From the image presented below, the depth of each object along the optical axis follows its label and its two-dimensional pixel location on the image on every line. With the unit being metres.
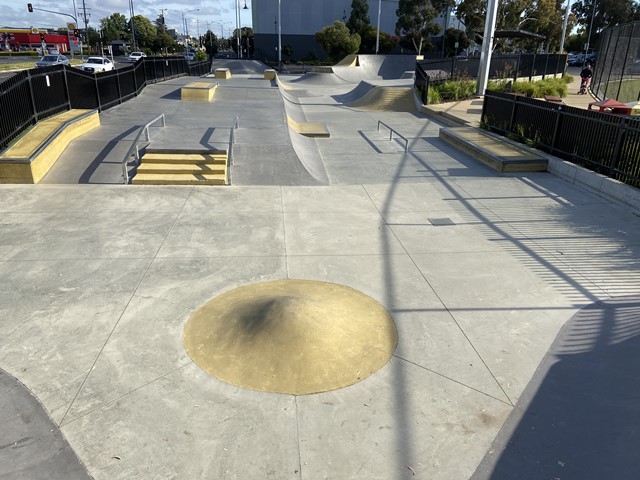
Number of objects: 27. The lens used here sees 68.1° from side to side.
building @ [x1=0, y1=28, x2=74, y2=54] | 109.55
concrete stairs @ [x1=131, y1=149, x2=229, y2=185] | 10.24
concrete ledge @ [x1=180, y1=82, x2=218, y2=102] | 20.41
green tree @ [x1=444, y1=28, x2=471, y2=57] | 71.12
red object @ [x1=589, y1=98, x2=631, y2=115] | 14.80
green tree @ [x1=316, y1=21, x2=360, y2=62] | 66.50
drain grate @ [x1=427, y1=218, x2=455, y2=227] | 8.48
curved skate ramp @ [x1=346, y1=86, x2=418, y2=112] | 25.42
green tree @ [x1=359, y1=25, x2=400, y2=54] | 76.75
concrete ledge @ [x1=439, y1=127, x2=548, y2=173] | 12.25
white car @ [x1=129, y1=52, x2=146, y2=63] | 73.91
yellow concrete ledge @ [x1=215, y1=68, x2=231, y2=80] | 33.62
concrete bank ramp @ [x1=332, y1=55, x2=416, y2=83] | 52.62
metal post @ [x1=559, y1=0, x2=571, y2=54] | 35.52
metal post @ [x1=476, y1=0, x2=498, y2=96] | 22.19
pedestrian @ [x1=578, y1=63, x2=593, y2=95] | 28.17
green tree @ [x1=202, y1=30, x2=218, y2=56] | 157.45
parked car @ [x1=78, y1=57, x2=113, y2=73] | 47.39
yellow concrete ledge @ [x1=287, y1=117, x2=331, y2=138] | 17.05
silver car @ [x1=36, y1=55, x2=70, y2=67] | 41.89
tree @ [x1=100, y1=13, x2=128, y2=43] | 127.38
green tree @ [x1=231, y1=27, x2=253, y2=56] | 120.74
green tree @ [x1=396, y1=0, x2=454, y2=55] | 70.25
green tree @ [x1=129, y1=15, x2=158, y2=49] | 111.31
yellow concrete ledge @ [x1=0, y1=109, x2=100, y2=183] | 9.81
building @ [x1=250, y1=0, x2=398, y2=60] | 89.75
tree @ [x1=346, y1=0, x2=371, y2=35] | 78.88
